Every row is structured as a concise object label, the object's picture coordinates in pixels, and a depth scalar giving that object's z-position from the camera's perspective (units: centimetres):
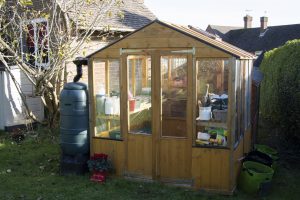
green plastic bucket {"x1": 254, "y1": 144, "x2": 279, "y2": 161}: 791
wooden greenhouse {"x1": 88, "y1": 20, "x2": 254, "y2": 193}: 604
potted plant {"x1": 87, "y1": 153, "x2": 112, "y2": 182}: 666
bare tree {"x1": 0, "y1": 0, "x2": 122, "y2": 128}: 924
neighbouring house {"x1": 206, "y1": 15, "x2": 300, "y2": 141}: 3497
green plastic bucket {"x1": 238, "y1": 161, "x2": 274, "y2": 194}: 621
